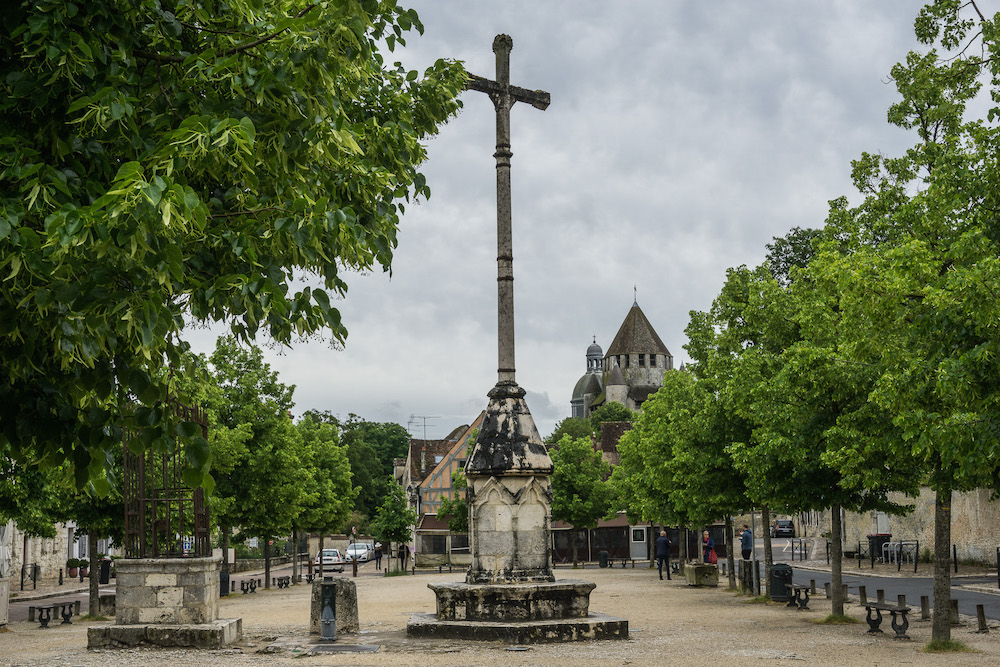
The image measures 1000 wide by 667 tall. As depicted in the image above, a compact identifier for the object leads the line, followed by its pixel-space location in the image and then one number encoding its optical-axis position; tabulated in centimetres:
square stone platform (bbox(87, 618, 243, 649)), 1489
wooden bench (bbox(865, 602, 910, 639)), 1511
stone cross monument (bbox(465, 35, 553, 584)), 1612
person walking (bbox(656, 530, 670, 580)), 3544
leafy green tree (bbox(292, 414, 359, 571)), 3741
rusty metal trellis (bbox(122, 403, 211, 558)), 1544
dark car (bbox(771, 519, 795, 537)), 7200
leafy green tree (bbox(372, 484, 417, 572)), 4722
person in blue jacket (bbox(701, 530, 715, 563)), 3852
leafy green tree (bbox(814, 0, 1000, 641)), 948
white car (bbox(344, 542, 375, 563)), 5969
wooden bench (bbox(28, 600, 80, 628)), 2016
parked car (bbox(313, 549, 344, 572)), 5438
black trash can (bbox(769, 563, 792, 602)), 2205
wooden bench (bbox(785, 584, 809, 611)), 2040
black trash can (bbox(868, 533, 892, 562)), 3848
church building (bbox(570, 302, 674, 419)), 13900
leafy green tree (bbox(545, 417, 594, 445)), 10873
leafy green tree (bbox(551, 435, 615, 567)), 4638
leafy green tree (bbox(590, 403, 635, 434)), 11681
